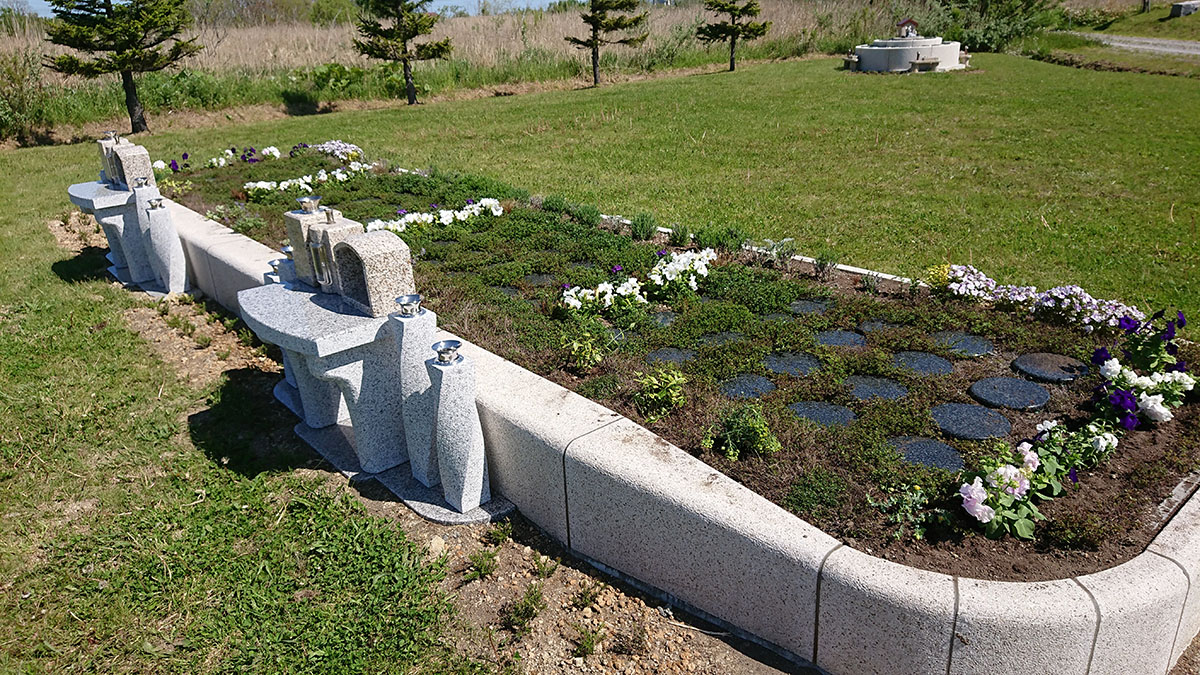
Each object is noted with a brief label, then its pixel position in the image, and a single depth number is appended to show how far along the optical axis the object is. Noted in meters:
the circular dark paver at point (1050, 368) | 3.78
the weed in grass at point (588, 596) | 2.87
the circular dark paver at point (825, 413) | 3.45
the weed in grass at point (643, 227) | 6.23
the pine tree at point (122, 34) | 12.69
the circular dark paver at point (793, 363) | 3.97
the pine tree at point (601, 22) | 20.48
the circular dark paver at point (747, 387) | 3.72
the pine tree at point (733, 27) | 22.68
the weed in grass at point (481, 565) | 3.03
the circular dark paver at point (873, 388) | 3.69
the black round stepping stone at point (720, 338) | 4.33
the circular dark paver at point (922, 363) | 3.93
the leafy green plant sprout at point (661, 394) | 3.44
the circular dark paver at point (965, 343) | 4.12
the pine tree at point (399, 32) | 17.25
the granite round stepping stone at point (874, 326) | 4.46
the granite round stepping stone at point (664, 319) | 4.66
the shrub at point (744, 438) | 3.11
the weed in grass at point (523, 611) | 2.77
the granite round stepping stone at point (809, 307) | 4.76
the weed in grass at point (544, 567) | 3.03
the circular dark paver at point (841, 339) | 4.29
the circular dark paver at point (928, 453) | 3.09
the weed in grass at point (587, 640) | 2.64
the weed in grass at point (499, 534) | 3.22
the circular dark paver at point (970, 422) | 3.31
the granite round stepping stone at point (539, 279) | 5.46
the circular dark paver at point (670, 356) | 4.14
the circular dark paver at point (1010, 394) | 3.55
